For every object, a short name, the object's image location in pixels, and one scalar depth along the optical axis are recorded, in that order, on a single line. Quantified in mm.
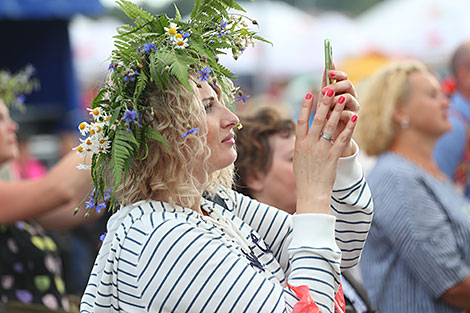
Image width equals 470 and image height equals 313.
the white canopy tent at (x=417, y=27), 19016
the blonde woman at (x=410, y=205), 5773
